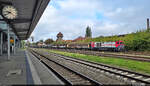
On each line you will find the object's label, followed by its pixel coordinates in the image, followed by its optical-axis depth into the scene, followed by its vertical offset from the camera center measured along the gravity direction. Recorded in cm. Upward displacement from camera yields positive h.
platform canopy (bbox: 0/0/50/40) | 1162 +358
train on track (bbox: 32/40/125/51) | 3403 -34
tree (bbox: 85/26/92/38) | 13435 +1246
